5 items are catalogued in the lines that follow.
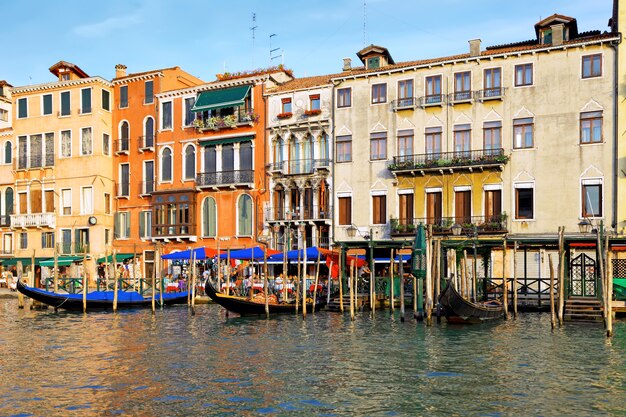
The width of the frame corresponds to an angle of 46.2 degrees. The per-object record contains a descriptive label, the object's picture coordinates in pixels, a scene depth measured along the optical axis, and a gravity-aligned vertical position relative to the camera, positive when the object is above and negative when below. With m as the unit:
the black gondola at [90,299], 28.75 -3.54
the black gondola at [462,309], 20.92 -3.05
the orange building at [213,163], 35.75 +2.29
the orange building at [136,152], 38.81 +3.06
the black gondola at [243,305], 25.27 -3.39
